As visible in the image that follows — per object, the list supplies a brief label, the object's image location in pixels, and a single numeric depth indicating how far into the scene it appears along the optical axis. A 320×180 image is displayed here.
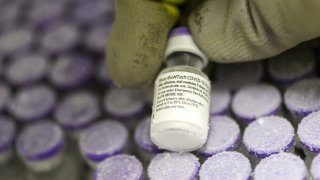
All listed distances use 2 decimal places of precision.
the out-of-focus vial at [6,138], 0.26
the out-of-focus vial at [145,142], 0.24
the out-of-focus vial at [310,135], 0.22
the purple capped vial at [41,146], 0.25
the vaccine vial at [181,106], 0.22
